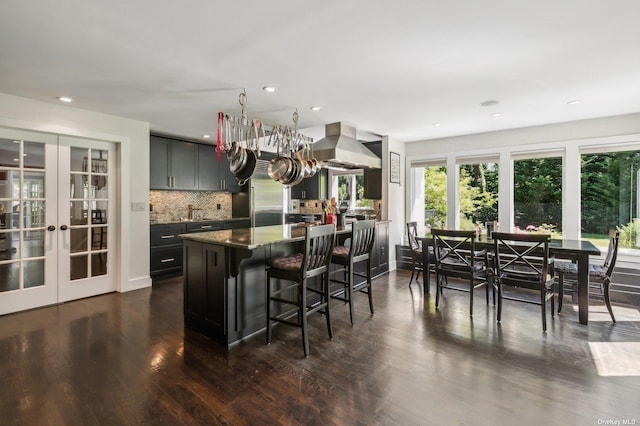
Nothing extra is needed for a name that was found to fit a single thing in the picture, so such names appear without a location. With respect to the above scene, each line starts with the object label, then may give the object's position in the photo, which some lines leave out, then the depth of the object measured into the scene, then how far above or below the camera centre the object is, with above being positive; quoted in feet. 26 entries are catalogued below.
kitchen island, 8.66 -2.04
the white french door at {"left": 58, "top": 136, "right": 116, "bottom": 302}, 12.72 -0.26
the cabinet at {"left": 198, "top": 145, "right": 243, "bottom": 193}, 19.19 +2.41
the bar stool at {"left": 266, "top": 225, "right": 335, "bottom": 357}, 8.43 -1.62
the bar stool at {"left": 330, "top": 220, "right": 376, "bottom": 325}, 10.46 -1.43
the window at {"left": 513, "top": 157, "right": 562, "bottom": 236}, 15.52 +0.78
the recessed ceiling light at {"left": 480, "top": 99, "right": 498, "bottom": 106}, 12.00 +4.09
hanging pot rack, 11.19 +2.07
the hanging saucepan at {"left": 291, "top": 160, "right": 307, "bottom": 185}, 13.24 +1.72
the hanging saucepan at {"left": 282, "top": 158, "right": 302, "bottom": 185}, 13.14 +1.64
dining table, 10.34 -1.64
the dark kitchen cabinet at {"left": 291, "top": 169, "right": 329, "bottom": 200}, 24.52 +1.74
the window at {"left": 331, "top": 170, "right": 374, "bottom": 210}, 22.88 +1.57
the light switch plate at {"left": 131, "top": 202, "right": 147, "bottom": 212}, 14.62 +0.19
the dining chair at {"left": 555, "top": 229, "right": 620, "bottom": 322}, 10.62 -2.16
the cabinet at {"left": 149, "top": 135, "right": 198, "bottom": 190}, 16.84 +2.61
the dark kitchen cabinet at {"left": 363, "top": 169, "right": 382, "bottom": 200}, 18.34 +1.54
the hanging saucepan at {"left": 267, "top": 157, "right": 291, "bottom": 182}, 13.05 +1.77
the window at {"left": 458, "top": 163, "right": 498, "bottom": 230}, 17.30 +0.88
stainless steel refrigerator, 21.26 +0.80
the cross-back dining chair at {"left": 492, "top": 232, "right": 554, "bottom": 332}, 9.97 -2.06
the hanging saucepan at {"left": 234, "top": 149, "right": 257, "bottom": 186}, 11.41 +1.61
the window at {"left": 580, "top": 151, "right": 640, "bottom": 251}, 13.82 +0.61
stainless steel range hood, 14.12 +2.81
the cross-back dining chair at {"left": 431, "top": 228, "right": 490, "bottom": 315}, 11.57 -1.94
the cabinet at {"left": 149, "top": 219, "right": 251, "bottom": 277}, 15.96 -1.82
